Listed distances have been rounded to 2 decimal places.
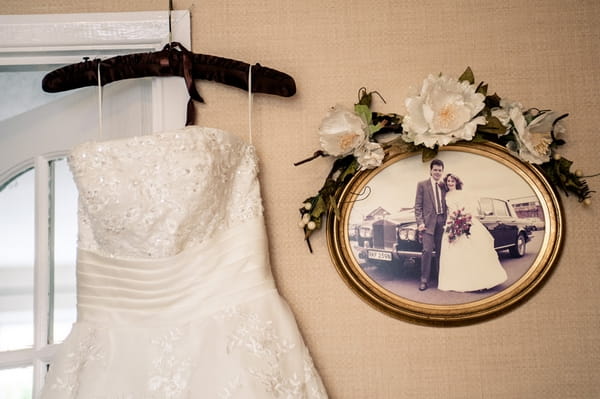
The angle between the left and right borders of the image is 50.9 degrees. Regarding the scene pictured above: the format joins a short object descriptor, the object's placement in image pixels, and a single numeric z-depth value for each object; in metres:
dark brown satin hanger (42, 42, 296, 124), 1.59
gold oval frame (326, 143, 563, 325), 1.57
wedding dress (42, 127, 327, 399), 1.36
